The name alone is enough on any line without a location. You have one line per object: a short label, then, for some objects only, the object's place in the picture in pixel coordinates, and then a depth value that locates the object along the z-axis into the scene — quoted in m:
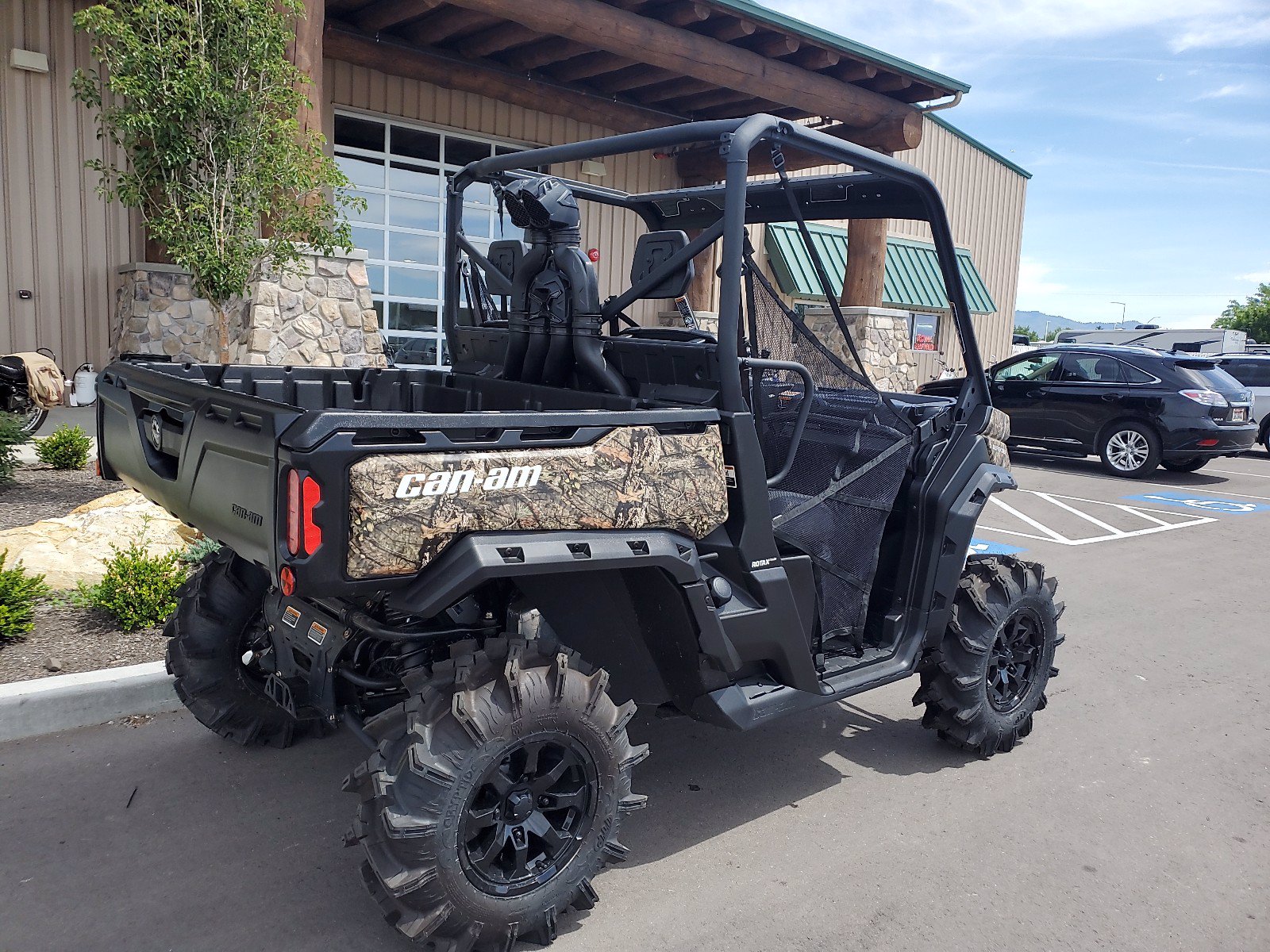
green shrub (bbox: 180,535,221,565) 5.29
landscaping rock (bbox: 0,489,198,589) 5.36
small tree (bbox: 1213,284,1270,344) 50.01
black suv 13.17
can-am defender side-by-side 2.60
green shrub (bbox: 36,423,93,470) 8.03
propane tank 9.12
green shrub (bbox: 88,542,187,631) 4.84
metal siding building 10.12
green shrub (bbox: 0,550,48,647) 4.53
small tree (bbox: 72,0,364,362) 6.94
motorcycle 8.34
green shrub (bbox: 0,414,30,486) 7.08
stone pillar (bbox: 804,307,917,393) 13.81
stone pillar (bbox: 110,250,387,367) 8.80
